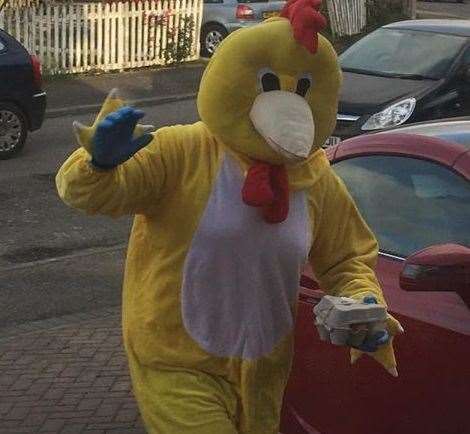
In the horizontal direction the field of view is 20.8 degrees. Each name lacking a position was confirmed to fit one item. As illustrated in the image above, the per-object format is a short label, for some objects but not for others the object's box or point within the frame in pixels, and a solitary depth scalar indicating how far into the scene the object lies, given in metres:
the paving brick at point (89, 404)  5.98
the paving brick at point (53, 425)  5.72
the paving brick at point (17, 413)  5.86
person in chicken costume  3.57
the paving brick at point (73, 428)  5.69
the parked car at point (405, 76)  12.13
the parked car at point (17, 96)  13.39
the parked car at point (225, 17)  23.19
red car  4.07
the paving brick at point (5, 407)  5.94
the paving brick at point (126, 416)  5.83
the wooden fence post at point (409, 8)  29.38
